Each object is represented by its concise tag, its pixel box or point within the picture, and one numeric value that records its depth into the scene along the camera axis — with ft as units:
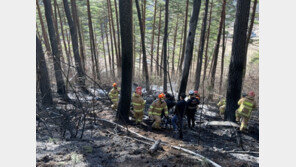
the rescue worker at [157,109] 24.59
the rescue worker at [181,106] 23.35
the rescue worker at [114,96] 32.60
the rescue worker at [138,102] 25.18
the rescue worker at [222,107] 32.40
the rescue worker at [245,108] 23.66
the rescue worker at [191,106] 26.20
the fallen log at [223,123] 23.51
